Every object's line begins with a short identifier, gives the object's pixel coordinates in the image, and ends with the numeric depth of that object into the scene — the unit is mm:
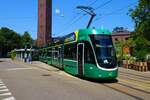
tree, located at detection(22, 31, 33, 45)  49925
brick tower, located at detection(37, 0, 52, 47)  38883
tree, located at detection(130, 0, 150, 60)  18486
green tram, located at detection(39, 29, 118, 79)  7908
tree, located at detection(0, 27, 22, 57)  48001
